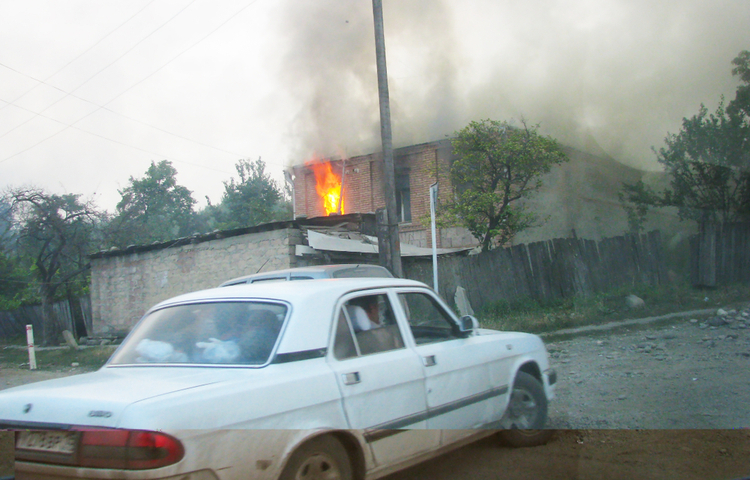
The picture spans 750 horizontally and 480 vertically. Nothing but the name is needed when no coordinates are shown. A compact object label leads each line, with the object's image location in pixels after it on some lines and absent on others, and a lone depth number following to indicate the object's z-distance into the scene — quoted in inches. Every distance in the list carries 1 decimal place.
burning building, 708.0
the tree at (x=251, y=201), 1421.0
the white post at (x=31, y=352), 494.9
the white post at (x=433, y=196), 371.4
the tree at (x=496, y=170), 594.5
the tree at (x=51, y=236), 722.2
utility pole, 423.2
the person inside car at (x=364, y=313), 136.3
